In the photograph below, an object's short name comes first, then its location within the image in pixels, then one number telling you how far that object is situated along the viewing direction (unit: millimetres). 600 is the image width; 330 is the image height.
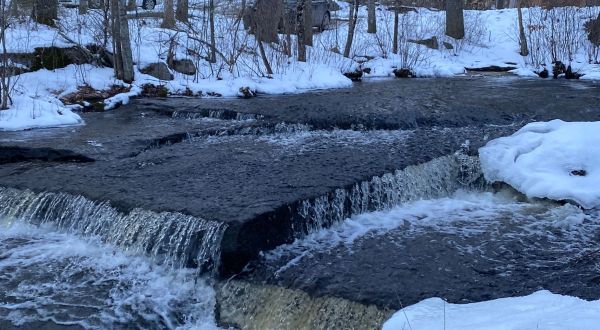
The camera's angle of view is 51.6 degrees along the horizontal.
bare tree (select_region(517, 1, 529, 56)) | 18402
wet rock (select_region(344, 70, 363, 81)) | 15875
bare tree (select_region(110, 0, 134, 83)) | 12828
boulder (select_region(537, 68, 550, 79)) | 15641
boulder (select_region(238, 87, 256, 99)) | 12773
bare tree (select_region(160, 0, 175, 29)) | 17594
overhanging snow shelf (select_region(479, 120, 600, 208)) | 6680
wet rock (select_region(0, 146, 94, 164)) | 7875
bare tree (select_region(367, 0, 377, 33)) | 20859
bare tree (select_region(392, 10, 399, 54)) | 17844
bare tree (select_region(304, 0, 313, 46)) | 16891
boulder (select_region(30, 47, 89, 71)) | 12812
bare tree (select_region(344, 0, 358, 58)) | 17297
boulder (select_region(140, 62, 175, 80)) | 13867
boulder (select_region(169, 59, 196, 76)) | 14336
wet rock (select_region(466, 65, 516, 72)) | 18234
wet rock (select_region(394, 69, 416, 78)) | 16500
